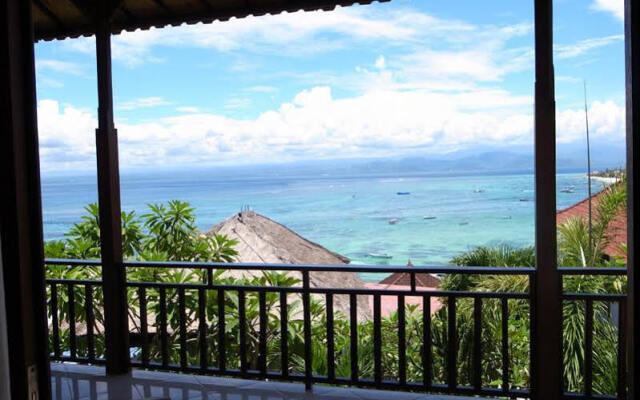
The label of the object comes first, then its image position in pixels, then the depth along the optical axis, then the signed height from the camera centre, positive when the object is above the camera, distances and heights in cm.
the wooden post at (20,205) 72 -2
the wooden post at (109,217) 378 -19
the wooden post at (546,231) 296 -31
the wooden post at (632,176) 71 +0
